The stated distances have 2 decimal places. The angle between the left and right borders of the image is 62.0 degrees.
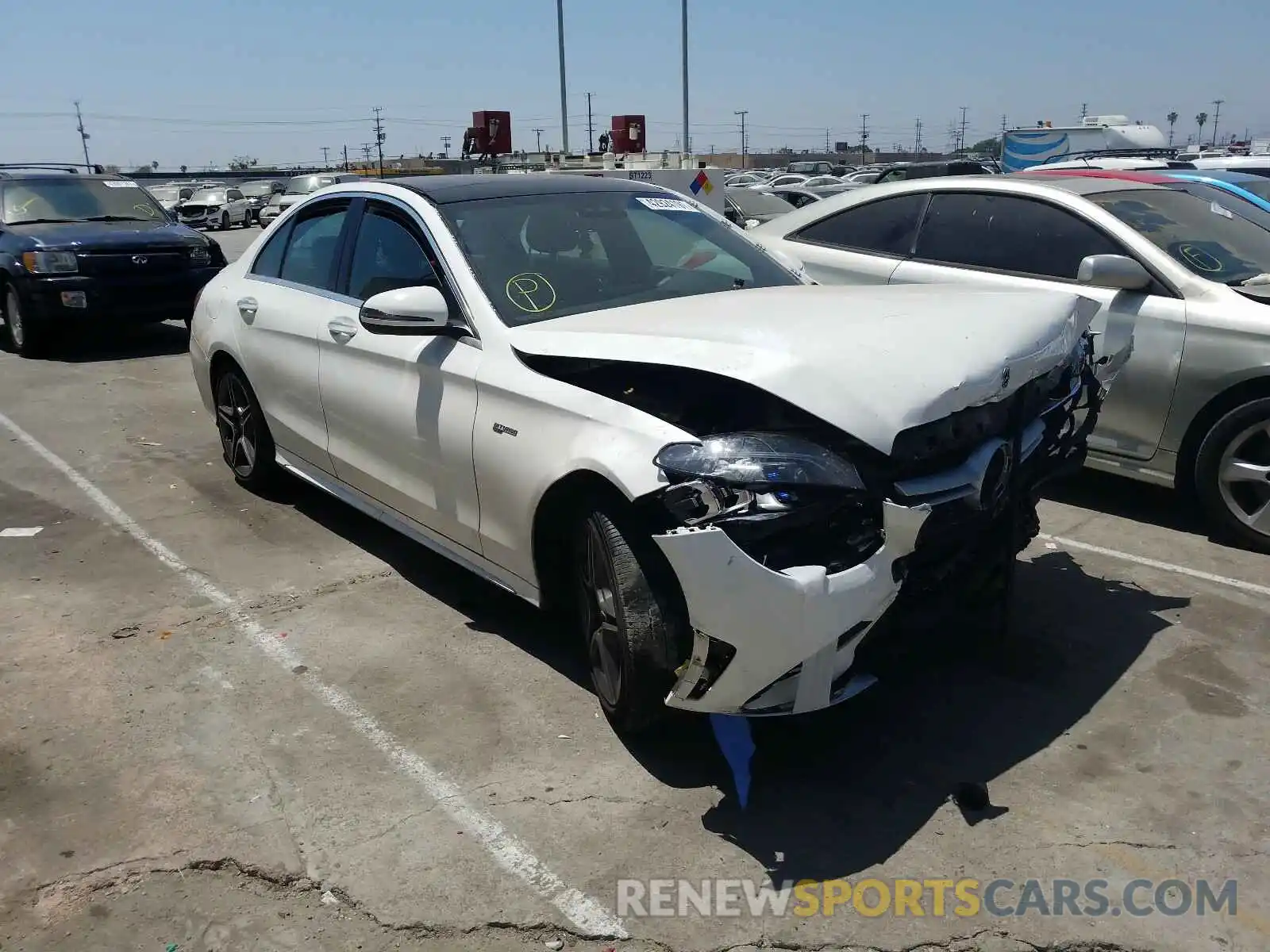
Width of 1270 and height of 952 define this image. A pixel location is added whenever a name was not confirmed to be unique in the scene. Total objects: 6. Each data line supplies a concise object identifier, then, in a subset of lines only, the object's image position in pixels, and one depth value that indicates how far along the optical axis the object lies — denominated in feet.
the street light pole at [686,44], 94.18
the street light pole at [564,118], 85.76
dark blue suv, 32.91
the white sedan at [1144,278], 15.90
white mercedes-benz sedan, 9.21
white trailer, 79.15
